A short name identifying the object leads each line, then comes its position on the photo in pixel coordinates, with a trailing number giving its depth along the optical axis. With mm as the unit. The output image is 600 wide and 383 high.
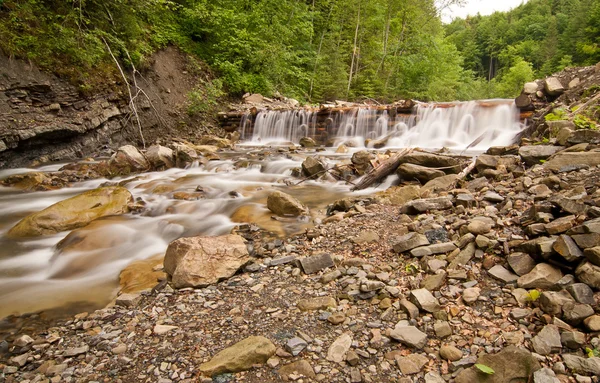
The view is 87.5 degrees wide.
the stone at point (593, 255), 1997
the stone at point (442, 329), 2012
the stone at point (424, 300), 2227
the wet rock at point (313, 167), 7660
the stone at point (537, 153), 4613
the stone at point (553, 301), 1904
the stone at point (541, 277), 2125
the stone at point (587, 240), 2098
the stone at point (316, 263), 3123
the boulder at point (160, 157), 9039
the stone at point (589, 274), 1938
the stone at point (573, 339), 1689
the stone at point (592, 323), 1727
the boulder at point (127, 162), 8508
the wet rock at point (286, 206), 5188
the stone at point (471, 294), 2236
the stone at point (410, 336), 1976
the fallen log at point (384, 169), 6398
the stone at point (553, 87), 9601
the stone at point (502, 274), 2316
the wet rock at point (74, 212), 4867
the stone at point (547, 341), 1725
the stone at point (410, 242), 3051
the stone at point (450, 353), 1844
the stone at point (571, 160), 3764
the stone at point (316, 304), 2510
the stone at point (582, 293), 1877
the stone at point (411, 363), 1830
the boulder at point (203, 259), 3080
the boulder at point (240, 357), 1923
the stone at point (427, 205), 3899
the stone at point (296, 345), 2057
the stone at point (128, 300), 2930
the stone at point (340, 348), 1975
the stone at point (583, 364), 1558
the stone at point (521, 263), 2334
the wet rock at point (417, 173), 5672
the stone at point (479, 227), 2873
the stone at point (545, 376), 1540
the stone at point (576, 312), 1797
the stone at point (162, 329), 2412
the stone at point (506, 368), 1622
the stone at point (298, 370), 1876
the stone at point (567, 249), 2109
